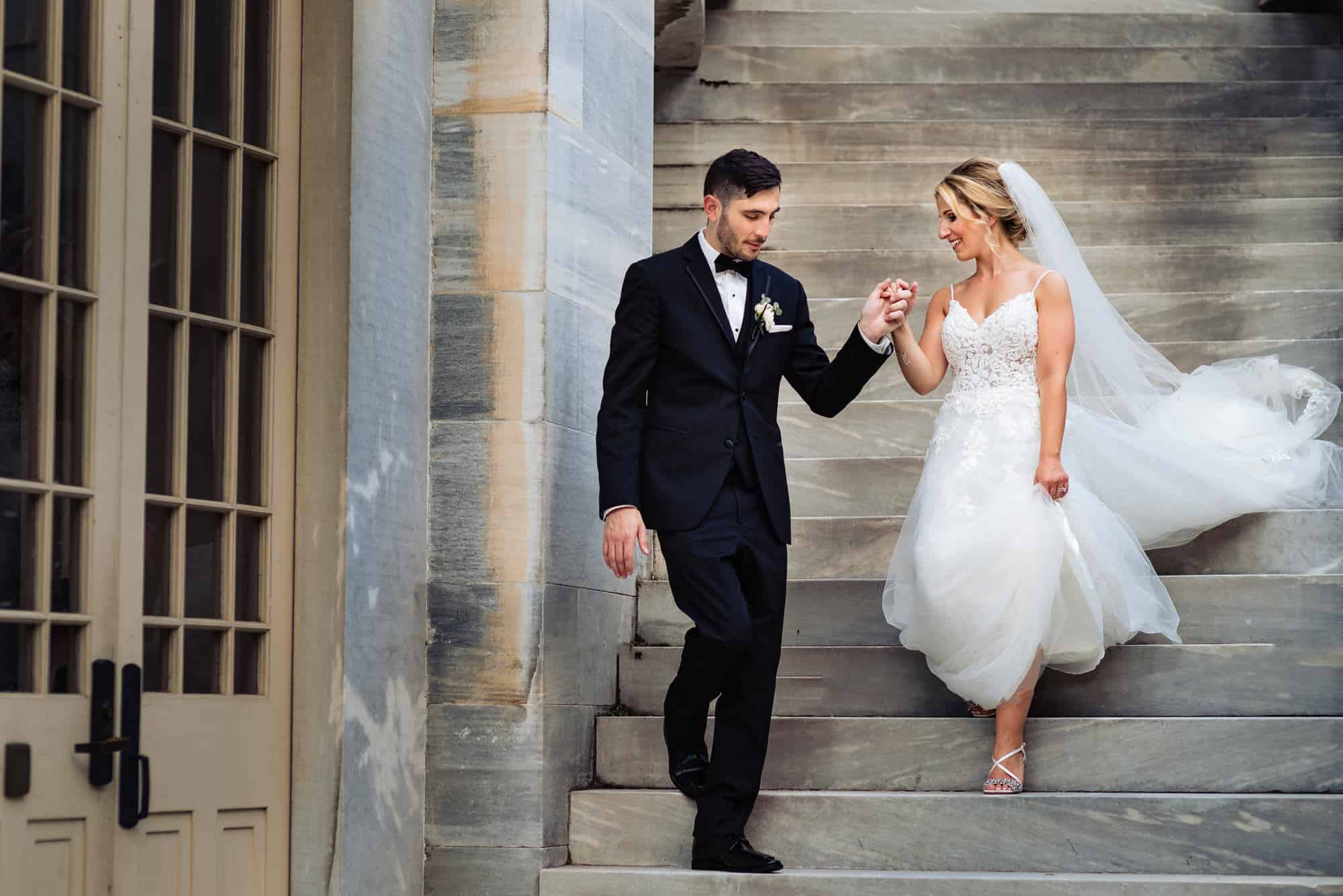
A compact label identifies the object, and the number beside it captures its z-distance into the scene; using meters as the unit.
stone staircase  4.90
